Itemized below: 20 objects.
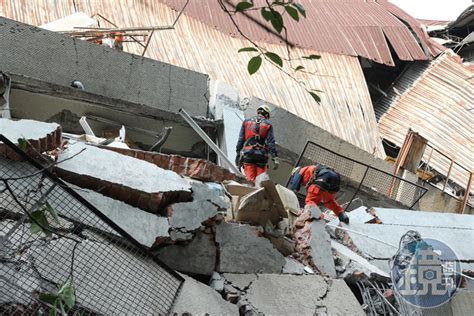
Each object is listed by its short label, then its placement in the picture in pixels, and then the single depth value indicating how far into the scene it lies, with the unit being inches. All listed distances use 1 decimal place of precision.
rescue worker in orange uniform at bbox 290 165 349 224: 323.6
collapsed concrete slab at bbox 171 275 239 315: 189.6
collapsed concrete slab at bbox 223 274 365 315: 208.4
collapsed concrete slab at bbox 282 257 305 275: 232.1
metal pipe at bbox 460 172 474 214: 609.4
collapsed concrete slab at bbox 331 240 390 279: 246.7
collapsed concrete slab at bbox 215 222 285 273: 219.5
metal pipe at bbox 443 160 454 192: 616.1
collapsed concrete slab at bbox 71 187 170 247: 199.8
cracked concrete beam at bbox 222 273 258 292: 213.0
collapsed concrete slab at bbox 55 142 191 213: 203.8
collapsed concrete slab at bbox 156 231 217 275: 207.8
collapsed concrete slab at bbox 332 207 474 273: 281.3
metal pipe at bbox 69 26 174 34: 423.5
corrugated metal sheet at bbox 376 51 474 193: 670.5
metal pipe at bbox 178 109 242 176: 327.0
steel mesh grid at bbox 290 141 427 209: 461.1
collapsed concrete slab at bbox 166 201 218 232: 209.3
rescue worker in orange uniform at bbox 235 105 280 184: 359.6
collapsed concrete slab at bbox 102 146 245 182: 243.9
